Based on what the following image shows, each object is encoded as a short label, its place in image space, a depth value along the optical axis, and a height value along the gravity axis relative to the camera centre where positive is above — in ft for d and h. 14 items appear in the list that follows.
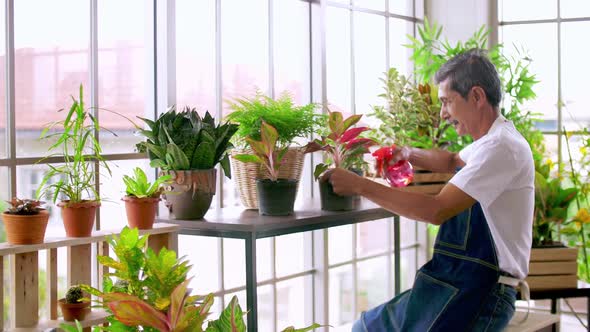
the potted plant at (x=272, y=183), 8.96 -0.20
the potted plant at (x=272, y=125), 9.51 +0.42
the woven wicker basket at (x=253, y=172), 9.49 -0.08
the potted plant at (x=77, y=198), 8.21 -0.32
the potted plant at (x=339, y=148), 9.54 +0.20
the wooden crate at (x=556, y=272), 13.58 -1.86
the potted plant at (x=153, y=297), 4.33 -0.73
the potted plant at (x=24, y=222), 7.74 -0.52
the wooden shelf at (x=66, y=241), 7.62 -0.75
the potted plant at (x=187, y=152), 8.79 +0.16
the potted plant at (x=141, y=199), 8.73 -0.35
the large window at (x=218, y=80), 9.50 +1.26
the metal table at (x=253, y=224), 8.57 -0.66
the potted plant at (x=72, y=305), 8.09 -1.40
